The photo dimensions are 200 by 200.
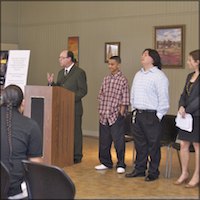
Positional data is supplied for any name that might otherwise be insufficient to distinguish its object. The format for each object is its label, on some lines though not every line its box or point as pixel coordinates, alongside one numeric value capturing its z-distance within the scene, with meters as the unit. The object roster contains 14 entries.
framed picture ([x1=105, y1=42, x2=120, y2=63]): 8.47
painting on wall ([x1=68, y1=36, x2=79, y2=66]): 9.09
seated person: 2.76
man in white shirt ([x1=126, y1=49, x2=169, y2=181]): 4.96
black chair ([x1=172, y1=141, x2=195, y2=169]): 5.18
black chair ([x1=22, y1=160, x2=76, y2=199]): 2.26
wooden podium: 5.41
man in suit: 5.85
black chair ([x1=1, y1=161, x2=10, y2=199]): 2.43
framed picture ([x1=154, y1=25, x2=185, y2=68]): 7.58
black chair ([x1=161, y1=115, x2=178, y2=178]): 5.27
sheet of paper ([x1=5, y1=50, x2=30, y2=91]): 5.53
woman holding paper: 4.62
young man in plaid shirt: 5.46
